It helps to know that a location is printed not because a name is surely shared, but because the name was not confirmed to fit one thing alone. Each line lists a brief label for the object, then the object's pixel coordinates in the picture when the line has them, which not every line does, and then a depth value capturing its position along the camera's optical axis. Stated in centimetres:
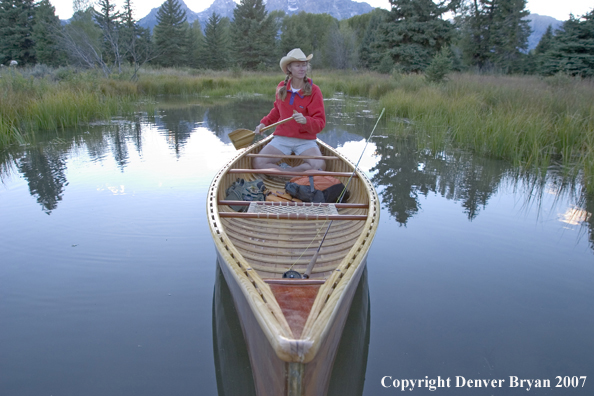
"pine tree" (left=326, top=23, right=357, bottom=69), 4375
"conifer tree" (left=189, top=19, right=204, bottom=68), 4006
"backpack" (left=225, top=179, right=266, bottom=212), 396
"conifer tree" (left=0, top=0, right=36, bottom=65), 2927
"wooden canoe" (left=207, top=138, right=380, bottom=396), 149
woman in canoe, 435
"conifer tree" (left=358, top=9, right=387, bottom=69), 3708
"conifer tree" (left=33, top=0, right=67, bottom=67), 2817
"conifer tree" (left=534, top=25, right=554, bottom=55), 2630
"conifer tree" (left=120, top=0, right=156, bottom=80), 2647
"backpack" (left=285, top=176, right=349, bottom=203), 399
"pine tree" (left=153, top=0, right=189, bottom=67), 3753
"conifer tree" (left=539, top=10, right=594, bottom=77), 1570
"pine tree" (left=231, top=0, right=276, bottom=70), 3728
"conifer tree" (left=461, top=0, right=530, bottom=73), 2650
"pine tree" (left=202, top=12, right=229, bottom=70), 3972
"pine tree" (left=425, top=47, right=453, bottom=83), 1259
